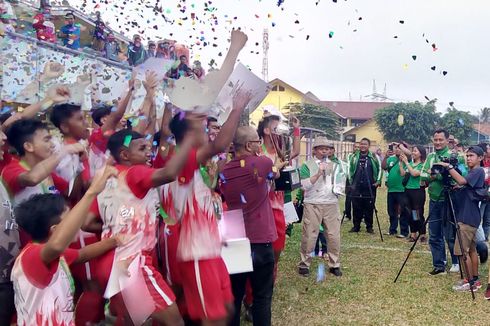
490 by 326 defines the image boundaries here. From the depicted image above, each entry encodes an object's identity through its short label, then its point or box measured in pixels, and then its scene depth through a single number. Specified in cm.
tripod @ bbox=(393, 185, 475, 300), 601
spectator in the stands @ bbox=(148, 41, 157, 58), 538
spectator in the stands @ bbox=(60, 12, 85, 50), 702
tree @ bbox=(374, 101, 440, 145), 3850
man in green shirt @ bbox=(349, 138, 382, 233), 1002
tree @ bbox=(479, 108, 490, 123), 5809
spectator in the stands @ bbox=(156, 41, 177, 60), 506
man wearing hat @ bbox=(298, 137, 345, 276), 682
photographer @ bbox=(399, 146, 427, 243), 898
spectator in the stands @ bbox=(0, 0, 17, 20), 586
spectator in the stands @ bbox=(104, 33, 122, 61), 662
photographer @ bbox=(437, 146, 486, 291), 610
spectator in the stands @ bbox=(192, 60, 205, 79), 471
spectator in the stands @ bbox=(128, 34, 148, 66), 535
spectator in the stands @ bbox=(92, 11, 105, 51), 689
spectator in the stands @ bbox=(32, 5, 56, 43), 671
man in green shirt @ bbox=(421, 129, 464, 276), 675
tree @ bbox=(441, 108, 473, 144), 3384
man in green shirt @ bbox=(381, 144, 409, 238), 977
